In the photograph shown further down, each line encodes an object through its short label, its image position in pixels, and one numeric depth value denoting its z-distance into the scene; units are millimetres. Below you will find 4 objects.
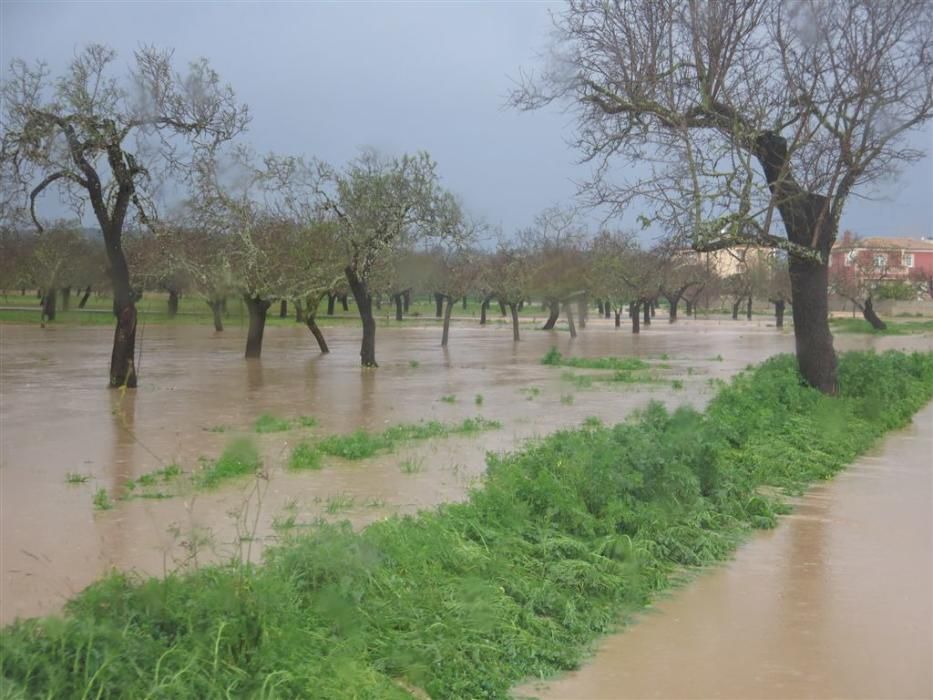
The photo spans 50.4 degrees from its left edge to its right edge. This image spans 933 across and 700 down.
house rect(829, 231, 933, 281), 64688
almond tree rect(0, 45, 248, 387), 17984
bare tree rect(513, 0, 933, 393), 15242
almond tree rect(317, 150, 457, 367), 26562
